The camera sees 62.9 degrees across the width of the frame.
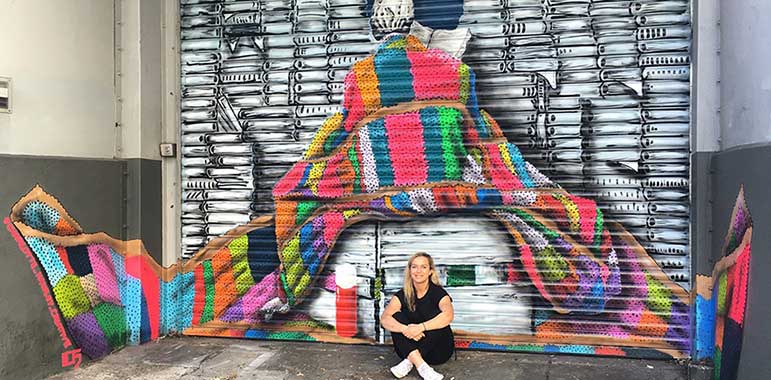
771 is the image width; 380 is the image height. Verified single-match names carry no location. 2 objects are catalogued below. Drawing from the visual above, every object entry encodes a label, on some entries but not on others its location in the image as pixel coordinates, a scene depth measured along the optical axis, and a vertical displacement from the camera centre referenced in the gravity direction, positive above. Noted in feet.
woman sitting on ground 15.23 -3.44
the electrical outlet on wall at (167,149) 18.67 +0.97
